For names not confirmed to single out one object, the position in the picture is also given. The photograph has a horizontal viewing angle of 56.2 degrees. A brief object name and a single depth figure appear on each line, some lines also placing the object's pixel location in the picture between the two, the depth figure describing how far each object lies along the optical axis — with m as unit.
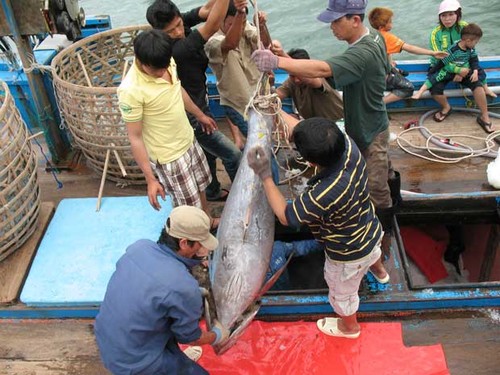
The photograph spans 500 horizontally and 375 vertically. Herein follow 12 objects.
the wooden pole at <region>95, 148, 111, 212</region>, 3.97
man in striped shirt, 2.28
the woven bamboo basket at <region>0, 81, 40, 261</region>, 3.31
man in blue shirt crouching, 2.04
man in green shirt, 2.74
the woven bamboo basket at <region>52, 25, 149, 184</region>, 3.85
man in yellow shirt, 2.66
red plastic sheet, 2.85
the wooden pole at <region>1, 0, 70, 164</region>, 3.96
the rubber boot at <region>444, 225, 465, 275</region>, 4.57
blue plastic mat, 3.28
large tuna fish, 2.67
